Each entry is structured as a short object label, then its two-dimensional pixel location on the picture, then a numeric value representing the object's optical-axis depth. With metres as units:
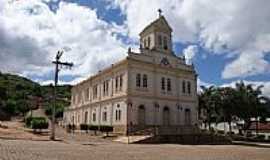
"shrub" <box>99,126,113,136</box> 20.68
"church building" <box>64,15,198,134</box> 21.34
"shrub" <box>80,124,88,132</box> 23.40
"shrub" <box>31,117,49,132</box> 20.19
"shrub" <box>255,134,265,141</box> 26.74
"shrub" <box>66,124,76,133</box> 24.91
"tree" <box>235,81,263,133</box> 27.78
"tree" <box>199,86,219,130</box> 29.57
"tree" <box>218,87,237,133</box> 28.07
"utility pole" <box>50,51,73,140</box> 17.15
